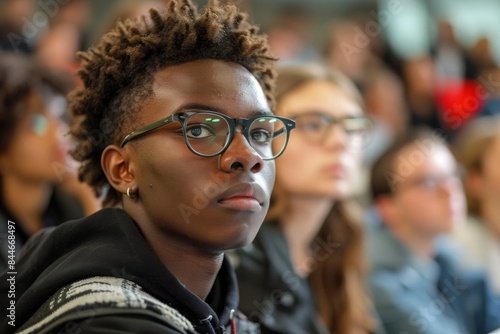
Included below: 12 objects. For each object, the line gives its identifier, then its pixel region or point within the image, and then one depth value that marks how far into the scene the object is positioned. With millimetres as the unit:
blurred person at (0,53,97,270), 1867
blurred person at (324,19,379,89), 3992
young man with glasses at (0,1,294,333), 1009
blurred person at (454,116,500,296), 2584
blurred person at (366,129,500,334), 2295
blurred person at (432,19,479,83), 4395
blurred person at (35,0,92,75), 2832
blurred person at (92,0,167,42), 2176
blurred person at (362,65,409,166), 3826
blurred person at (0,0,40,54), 2555
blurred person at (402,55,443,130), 3883
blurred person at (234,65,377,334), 1981
